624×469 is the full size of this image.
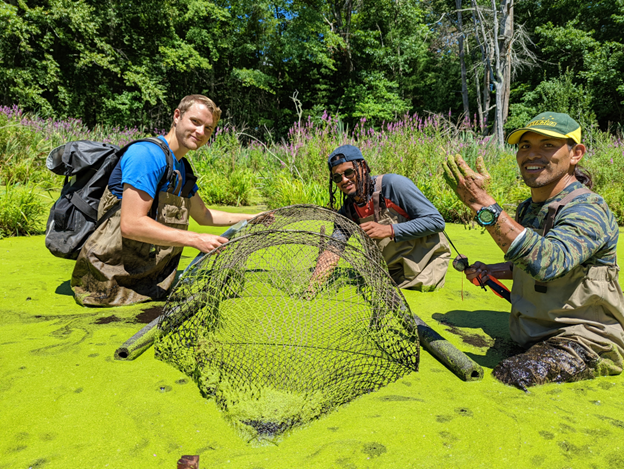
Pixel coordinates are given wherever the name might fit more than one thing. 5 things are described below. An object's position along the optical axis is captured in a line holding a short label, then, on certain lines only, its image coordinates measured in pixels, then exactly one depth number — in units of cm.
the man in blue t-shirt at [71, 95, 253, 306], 243
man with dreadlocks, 308
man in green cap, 172
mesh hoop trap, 175
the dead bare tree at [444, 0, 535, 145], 1596
